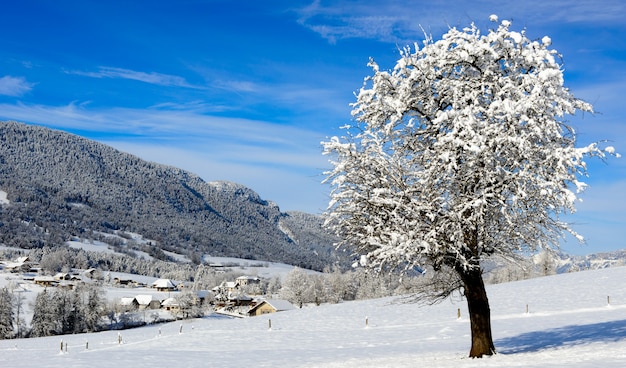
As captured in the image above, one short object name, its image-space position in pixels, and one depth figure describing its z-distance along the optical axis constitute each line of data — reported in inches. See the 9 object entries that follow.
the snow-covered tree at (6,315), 3563.0
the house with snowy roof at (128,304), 5156.5
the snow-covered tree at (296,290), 5241.1
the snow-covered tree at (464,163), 658.8
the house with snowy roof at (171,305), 5199.3
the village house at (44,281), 7137.8
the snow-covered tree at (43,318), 3752.5
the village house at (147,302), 6117.1
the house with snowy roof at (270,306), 4554.6
